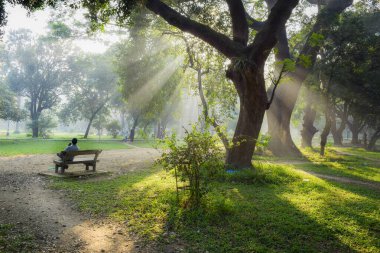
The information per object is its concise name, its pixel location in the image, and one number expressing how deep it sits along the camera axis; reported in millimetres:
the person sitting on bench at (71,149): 11303
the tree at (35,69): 50688
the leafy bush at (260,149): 22316
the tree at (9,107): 36188
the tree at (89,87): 51594
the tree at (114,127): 55038
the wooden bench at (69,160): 11422
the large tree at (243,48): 11266
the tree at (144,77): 27891
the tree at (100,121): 57447
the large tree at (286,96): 20172
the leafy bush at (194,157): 6695
